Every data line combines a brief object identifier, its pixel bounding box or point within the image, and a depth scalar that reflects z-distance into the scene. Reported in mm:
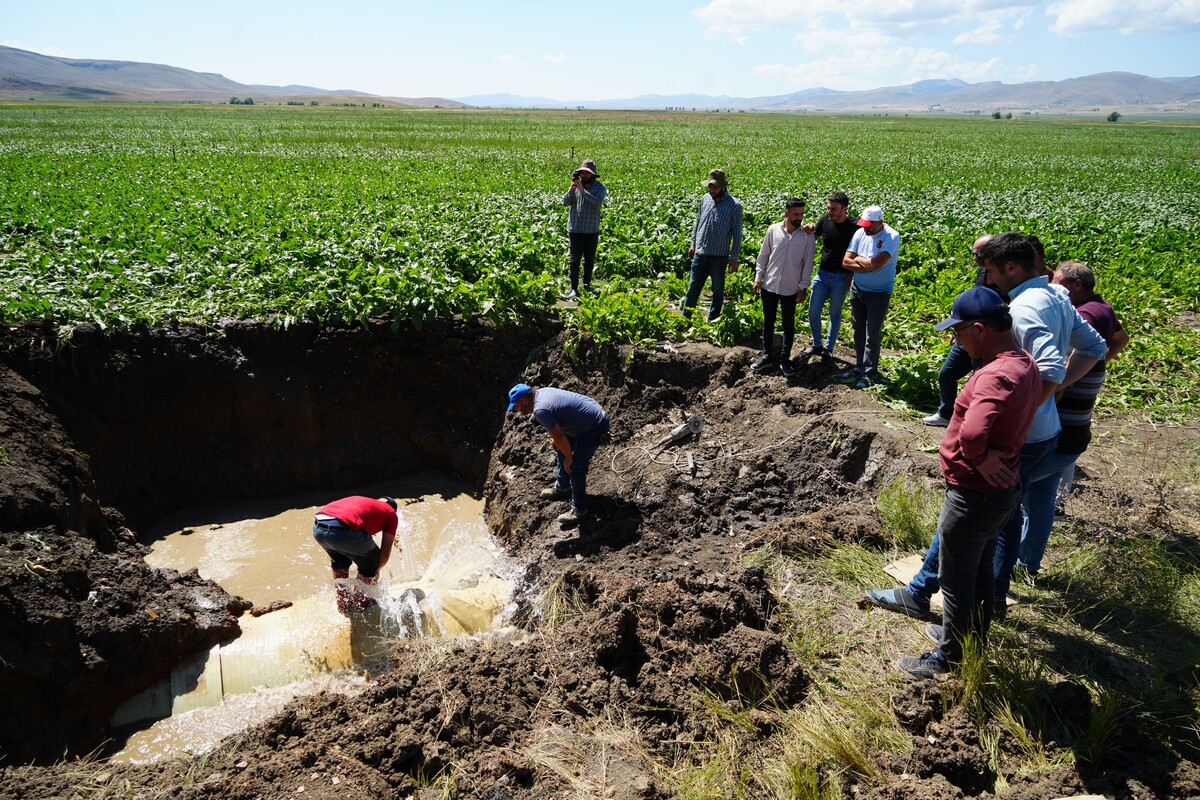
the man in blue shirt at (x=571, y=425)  6152
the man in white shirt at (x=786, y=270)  7094
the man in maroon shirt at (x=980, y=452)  3355
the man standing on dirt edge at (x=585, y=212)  9133
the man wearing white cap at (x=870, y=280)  6660
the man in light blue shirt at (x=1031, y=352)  3830
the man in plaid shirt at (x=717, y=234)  7973
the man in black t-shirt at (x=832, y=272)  7159
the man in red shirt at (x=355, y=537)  5688
